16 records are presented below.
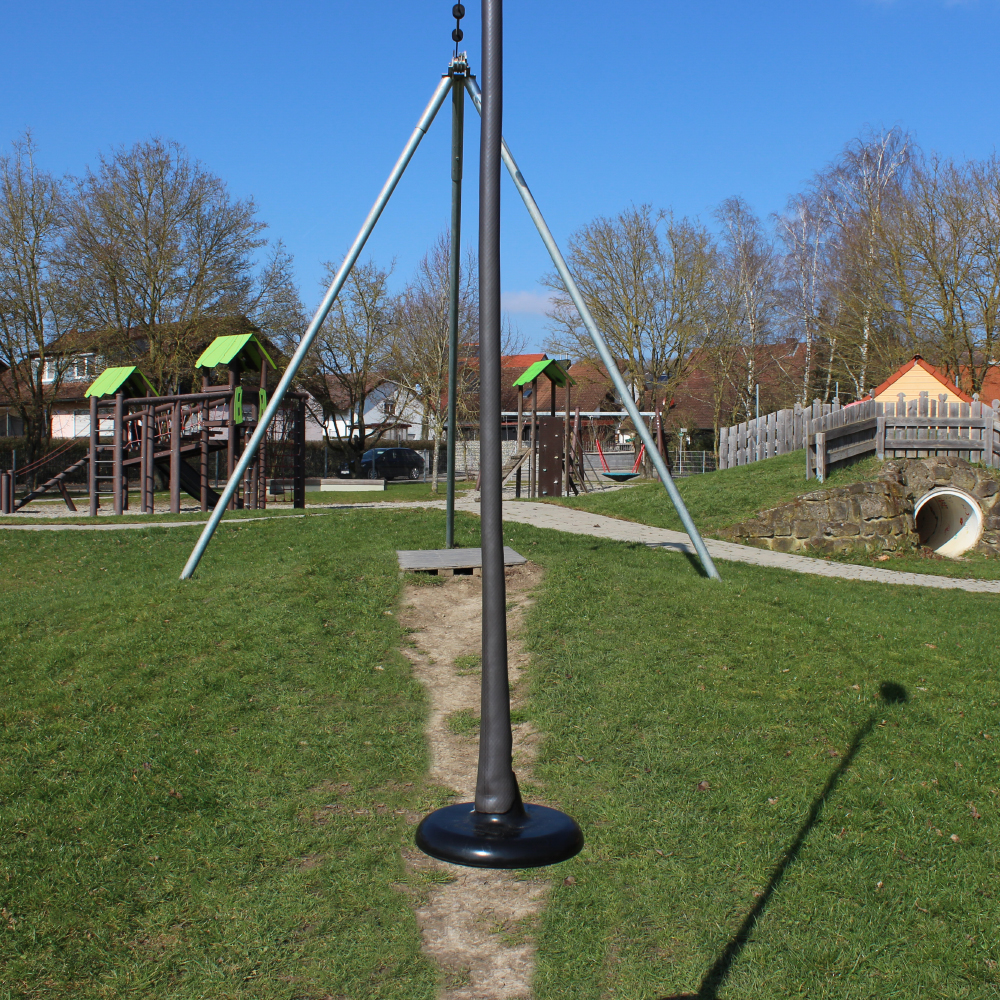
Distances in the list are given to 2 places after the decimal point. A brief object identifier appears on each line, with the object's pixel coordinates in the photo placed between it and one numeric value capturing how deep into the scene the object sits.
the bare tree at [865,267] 32.47
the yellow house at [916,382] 23.38
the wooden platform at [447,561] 9.25
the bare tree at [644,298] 38.12
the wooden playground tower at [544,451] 23.38
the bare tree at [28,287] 31.30
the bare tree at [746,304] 41.75
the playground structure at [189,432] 18.81
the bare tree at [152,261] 31.08
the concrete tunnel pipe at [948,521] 16.25
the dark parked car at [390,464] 41.97
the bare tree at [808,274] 40.00
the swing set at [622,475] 30.52
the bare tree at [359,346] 40.44
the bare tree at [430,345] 36.72
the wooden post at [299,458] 20.52
